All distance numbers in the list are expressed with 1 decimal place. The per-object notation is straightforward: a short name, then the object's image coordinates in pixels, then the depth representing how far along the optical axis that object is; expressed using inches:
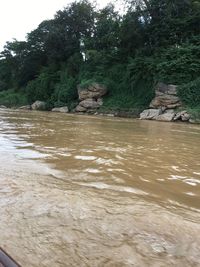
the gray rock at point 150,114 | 574.7
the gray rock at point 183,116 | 525.6
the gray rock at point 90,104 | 713.3
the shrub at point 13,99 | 1011.8
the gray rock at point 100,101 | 713.0
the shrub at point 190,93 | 564.8
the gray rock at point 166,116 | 545.5
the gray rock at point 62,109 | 770.8
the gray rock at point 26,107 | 915.5
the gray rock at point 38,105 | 860.3
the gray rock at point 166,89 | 584.6
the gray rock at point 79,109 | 722.9
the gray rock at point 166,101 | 576.8
